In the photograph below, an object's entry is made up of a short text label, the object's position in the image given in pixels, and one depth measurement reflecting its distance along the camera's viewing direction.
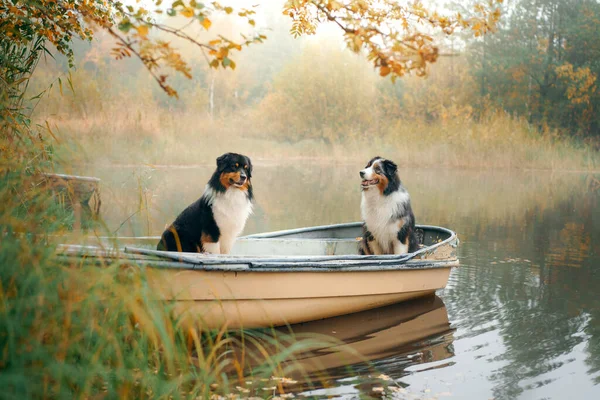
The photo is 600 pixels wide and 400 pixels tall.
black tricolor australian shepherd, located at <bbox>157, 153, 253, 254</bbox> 5.25
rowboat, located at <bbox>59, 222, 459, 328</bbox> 4.40
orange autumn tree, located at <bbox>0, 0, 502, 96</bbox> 2.91
